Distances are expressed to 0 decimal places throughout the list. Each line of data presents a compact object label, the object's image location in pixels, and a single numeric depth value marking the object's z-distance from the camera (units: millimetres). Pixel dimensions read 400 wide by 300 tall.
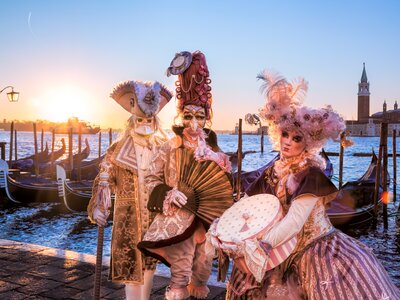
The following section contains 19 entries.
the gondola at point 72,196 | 12805
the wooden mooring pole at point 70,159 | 19453
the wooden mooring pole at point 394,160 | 17692
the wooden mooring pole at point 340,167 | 15950
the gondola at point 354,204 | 11586
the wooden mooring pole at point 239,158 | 12852
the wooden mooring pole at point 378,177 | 11938
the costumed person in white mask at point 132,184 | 3352
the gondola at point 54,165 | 21009
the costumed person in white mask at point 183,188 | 3098
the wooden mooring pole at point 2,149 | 18453
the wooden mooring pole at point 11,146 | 20944
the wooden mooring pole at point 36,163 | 21109
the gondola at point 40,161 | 23000
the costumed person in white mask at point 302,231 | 2211
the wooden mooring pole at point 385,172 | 11964
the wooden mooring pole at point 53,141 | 23209
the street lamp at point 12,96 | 14859
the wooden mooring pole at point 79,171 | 17438
